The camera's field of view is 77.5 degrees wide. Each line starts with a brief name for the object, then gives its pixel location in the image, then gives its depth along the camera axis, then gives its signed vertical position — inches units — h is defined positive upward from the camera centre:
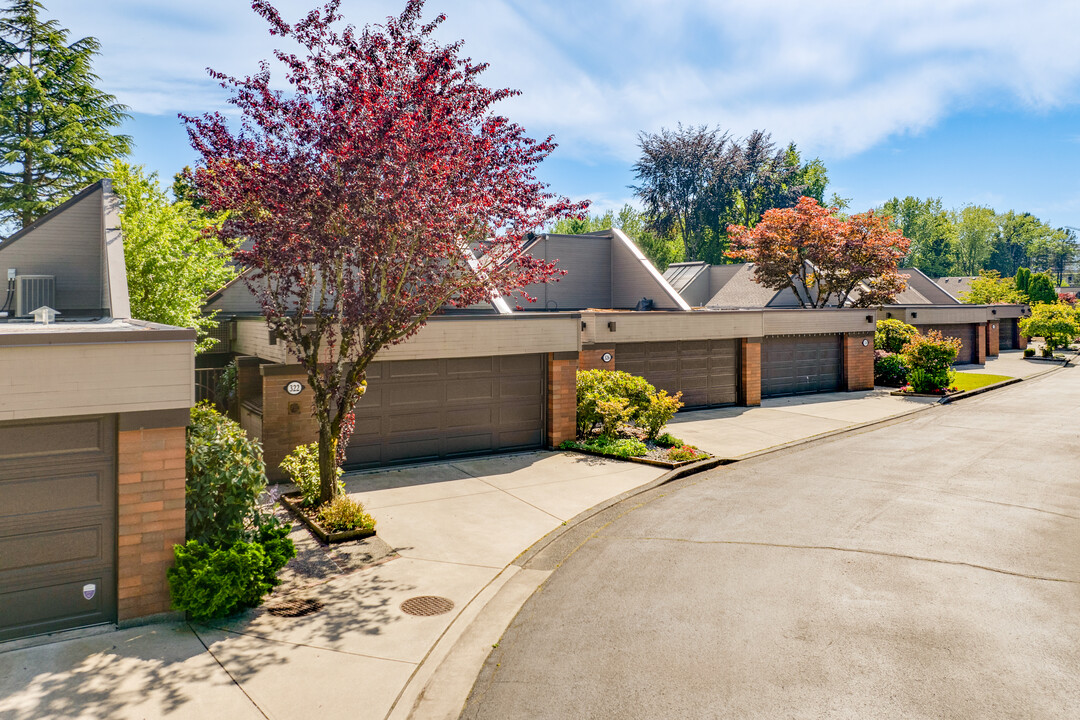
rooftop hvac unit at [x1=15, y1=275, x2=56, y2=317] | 507.3 +55.3
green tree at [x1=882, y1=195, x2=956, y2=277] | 3902.6 +746.5
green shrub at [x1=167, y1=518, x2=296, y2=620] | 274.5 -89.3
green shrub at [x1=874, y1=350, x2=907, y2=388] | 1113.4 -22.6
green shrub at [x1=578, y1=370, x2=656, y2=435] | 644.1 -31.9
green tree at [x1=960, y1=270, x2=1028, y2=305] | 2121.1 +205.3
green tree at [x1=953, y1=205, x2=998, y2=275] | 4190.5 +740.5
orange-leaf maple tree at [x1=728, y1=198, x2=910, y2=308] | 1175.6 +189.1
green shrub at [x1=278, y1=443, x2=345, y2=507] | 425.4 -70.5
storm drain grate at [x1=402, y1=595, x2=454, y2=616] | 294.8 -109.4
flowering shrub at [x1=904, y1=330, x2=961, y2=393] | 986.7 -4.4
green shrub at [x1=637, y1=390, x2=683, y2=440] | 634.2 -51.9
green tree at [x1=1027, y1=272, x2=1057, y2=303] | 2246.6 +221.7
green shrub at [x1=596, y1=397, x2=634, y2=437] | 631.2 -51.9
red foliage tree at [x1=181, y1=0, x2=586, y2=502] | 354.6 +96.8
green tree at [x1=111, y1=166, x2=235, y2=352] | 581.6 +94.4
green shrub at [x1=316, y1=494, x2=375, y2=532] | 386.3 -90.2
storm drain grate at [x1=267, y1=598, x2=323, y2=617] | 291.6 -108.4
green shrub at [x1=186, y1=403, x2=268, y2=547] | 301.7 -56.3
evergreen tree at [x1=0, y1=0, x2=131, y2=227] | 1236.5 +461.8
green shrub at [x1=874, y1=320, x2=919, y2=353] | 1164.5 +38.7
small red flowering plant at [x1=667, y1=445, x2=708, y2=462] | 577.3 -83.0
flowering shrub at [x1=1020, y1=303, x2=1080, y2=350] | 1635.1 +74.4
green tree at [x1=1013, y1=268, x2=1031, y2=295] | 2319.1 +264.8
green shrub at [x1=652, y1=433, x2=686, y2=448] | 629.6 -77.6
